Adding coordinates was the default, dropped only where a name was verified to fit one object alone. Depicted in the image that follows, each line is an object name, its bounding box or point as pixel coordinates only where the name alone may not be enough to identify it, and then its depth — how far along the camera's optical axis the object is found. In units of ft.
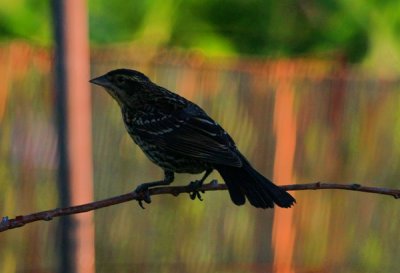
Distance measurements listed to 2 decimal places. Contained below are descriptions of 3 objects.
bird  30.12
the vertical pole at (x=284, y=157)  63.51
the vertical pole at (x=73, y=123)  43.39
